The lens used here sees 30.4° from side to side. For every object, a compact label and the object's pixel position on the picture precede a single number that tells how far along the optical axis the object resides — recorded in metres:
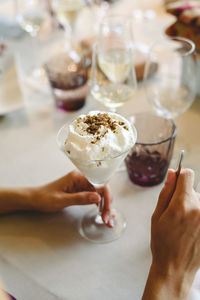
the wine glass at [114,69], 0.98
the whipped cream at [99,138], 0.64
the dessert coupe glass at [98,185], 0.65
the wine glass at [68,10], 1.43
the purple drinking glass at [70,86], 1.13
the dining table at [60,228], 0.68
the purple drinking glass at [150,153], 0.86
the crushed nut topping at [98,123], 0.66
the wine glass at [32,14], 1.48
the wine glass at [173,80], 0.95
